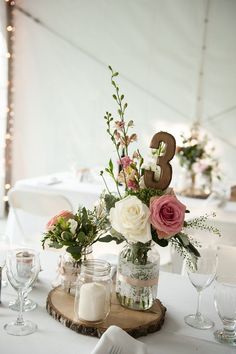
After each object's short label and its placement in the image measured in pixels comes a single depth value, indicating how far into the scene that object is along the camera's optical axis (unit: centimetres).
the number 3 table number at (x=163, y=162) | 124
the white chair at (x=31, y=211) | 246
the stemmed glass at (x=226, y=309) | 116
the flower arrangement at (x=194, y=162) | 341
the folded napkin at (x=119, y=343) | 101
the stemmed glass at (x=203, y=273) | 127
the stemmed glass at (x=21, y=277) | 116
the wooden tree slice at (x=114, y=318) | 115
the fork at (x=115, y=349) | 102
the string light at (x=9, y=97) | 508
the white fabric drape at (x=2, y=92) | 497
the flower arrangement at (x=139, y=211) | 114
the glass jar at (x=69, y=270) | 136
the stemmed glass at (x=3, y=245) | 162
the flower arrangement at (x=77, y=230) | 129
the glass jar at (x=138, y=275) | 125
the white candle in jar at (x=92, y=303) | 118
